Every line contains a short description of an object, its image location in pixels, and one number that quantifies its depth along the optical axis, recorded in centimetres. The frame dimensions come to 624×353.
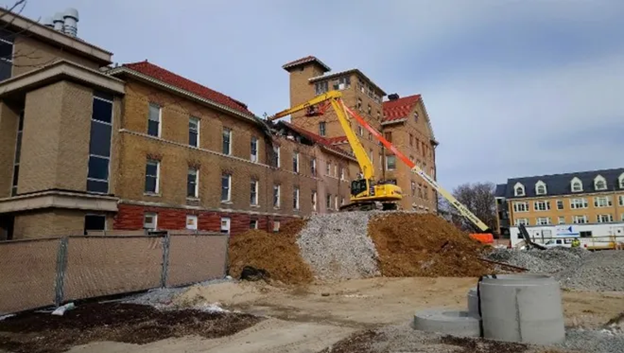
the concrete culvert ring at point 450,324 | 977
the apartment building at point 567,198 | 7694
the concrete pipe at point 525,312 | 903
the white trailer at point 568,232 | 5831
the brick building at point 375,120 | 5228
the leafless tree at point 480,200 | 9822
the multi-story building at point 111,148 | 2233
